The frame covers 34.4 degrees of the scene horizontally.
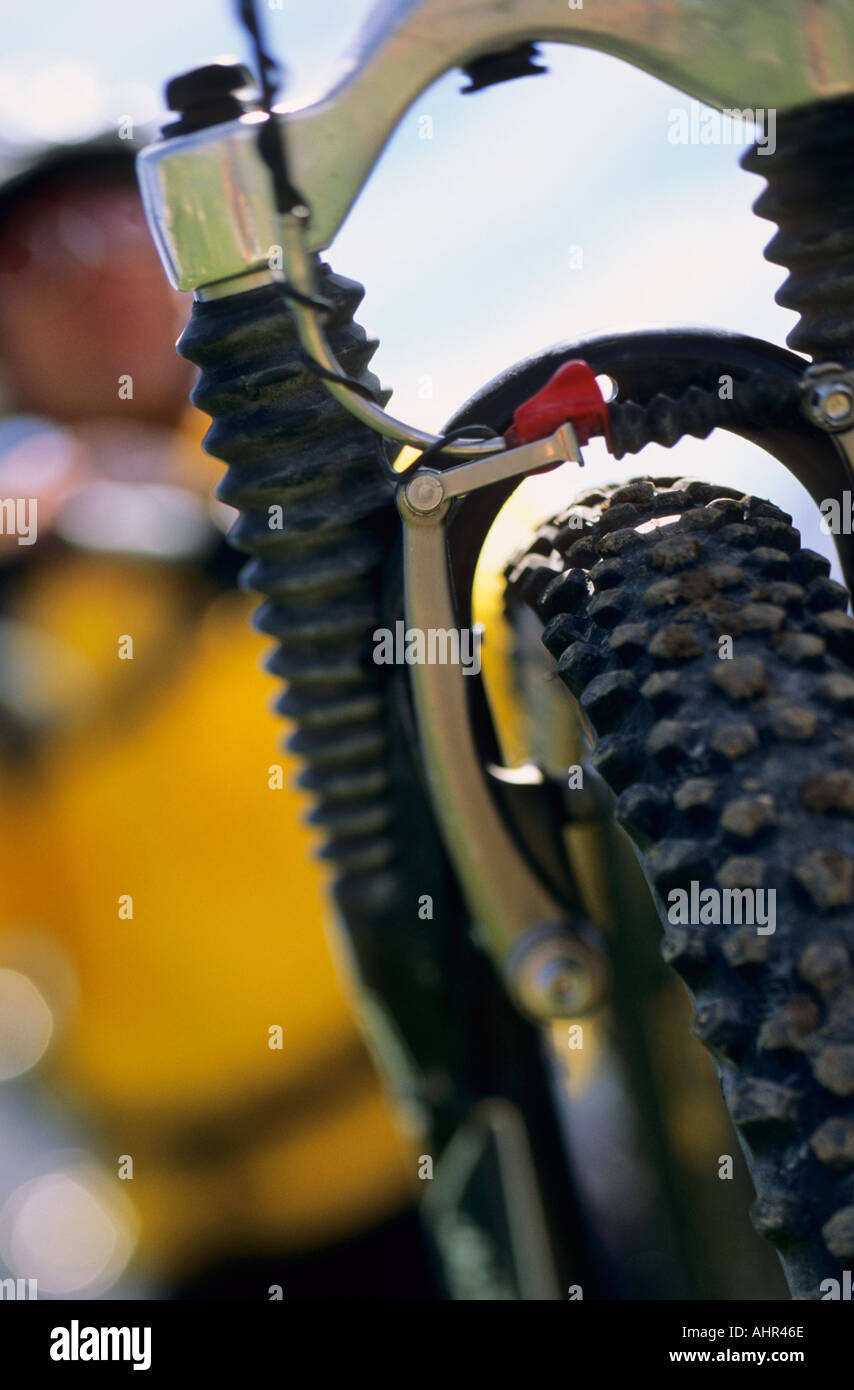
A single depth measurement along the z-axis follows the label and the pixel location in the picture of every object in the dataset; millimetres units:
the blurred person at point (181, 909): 1548
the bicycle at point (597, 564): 529
